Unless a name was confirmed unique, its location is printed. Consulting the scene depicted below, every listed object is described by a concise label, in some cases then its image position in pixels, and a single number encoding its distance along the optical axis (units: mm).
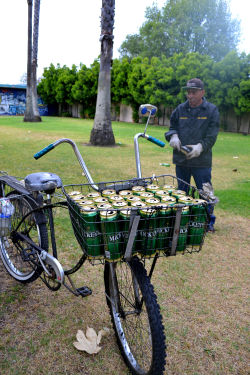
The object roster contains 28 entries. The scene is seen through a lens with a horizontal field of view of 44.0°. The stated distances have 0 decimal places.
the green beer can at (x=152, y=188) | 2191
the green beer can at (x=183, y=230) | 1777
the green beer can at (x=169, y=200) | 1886
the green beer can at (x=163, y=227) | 1757
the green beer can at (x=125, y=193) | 2109
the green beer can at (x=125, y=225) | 1732
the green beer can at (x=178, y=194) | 2020
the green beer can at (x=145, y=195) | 1984
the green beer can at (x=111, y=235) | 1702
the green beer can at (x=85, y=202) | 1840
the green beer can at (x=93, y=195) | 1999
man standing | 3674
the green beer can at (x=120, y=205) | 1824
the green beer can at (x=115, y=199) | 1952
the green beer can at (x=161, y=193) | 2034
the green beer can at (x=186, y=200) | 1876
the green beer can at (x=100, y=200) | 1900
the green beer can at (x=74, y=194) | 2062
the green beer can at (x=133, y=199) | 1938
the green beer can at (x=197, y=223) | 1812
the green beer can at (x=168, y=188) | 2232
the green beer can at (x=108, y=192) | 2110
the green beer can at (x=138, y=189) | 2202
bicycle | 1729
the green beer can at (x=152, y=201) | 1834
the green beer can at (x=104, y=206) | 1800
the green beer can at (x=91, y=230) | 1703
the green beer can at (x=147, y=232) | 1709
